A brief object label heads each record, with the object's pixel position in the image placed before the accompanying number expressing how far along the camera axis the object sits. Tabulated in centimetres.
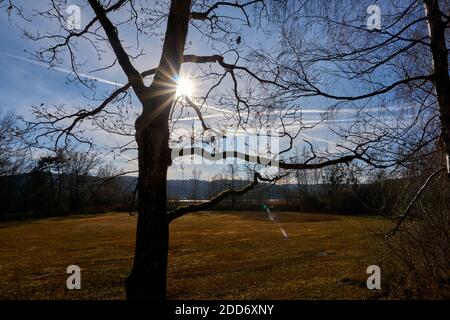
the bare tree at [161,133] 470
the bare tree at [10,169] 6219
